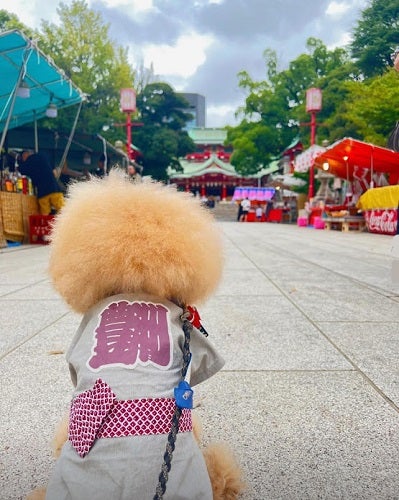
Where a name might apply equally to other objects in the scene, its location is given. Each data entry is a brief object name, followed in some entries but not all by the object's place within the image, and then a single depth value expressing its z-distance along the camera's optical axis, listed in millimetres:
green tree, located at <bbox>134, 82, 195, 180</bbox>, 22750
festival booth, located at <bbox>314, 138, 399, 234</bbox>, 11629
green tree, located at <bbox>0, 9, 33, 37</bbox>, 18094
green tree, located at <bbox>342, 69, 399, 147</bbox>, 12913
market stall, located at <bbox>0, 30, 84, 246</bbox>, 6094
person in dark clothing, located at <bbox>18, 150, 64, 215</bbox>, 7754
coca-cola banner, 10816
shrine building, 33281
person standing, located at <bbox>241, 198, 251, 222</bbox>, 24438
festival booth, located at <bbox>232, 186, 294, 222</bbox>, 25406
